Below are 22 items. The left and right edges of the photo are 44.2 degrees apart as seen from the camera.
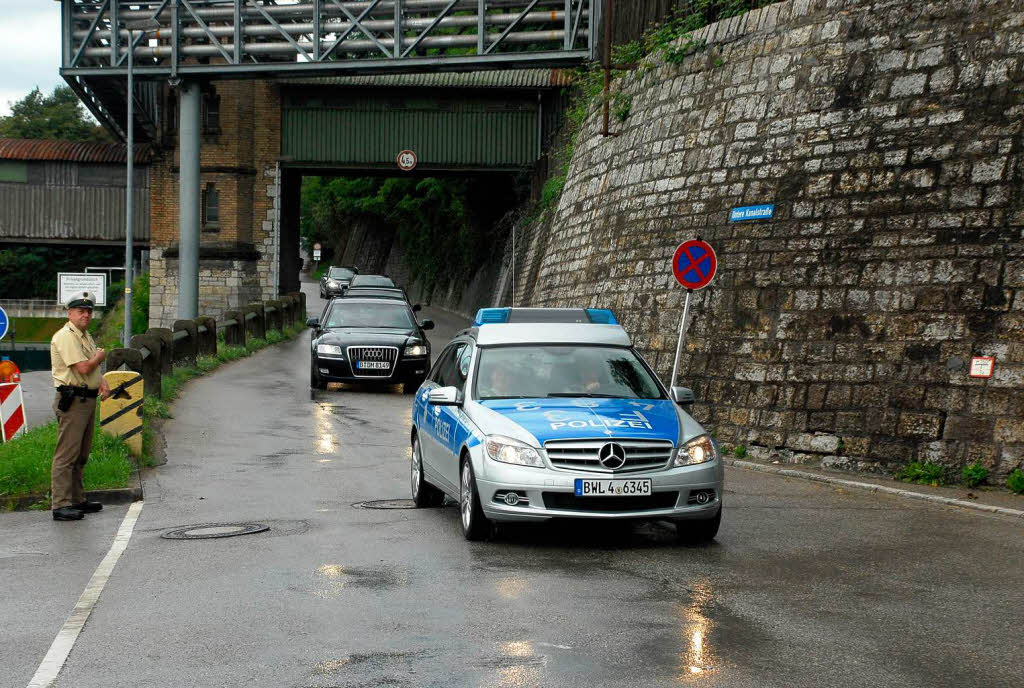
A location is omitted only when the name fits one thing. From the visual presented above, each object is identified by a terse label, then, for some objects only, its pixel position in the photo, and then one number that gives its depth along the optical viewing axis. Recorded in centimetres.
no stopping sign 1492
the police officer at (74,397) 1061
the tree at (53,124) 9650
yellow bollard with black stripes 1348
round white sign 4222
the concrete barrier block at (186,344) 2462
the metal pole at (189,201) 3866
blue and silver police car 877
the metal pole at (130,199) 3609
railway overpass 3897
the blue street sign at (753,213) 1584
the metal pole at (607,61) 2208
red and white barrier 1556
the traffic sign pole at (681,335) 1509
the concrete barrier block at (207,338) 2673
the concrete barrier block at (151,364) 1853
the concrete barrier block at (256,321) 3312
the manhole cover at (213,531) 950
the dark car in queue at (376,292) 2926
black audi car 2194
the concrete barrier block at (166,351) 2153
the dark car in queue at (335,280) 4994
